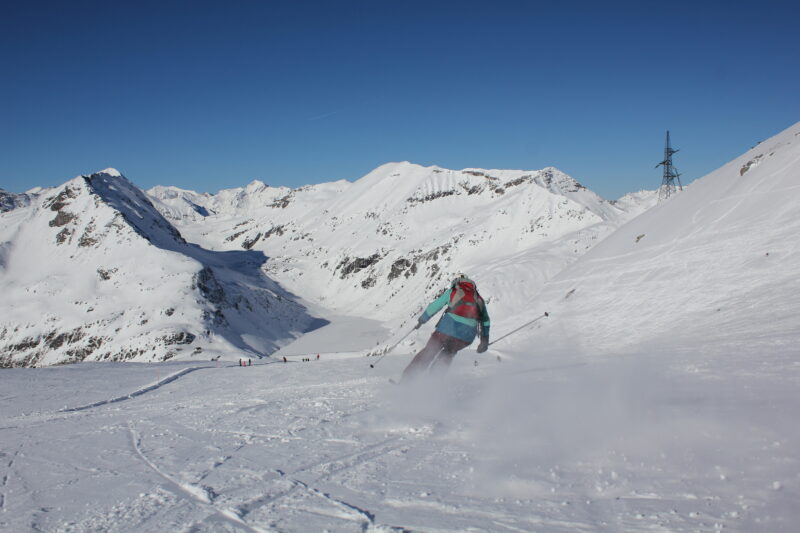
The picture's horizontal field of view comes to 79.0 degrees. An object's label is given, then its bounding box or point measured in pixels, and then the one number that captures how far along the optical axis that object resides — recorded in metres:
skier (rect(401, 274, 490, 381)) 10.55
